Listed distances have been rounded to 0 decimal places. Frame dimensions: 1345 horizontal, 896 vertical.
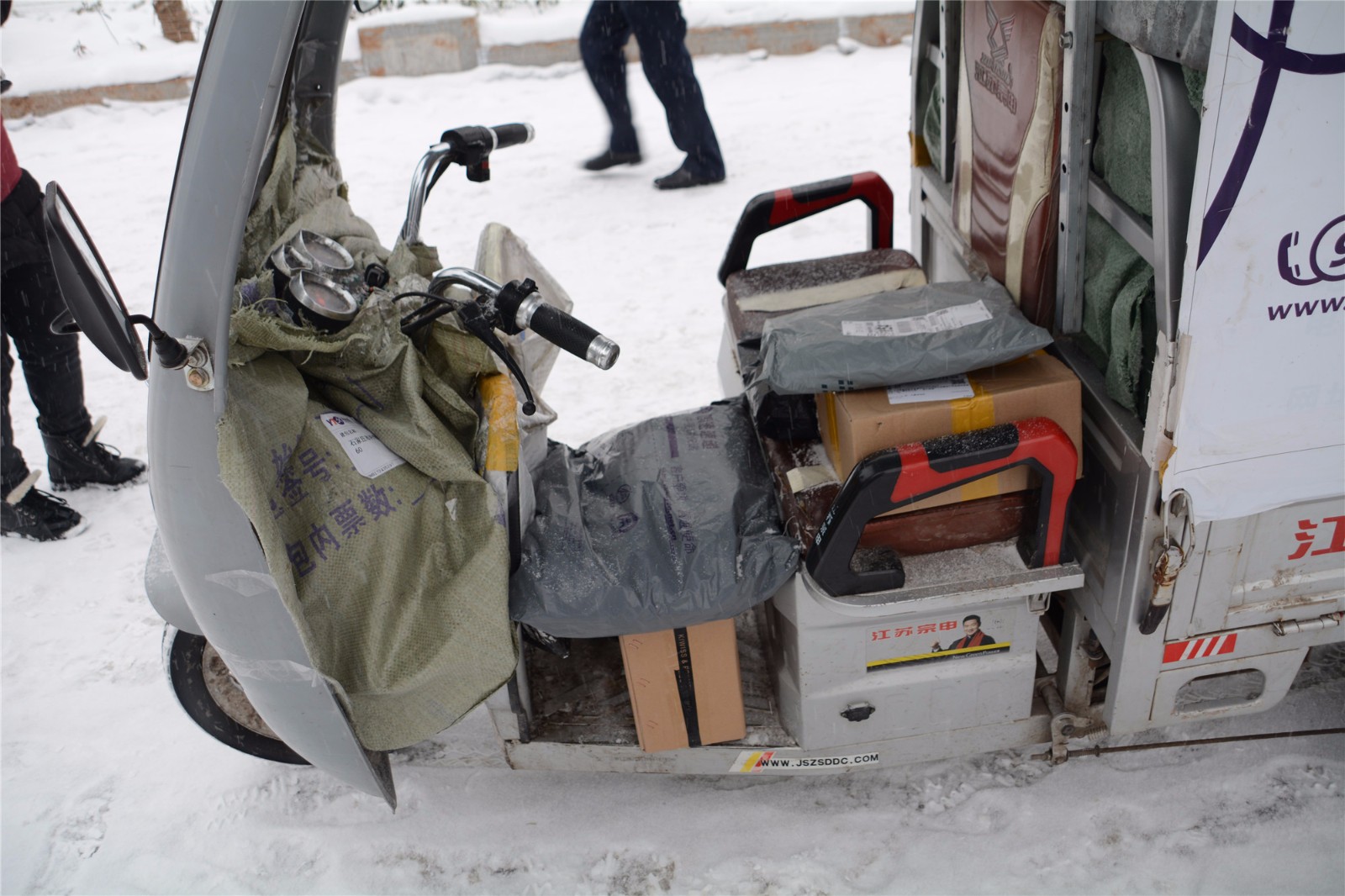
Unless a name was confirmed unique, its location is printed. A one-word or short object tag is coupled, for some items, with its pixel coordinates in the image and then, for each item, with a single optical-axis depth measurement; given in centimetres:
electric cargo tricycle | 142
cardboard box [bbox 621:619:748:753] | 195
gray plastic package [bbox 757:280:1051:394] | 179
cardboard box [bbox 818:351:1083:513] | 177
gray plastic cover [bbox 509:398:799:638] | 183
